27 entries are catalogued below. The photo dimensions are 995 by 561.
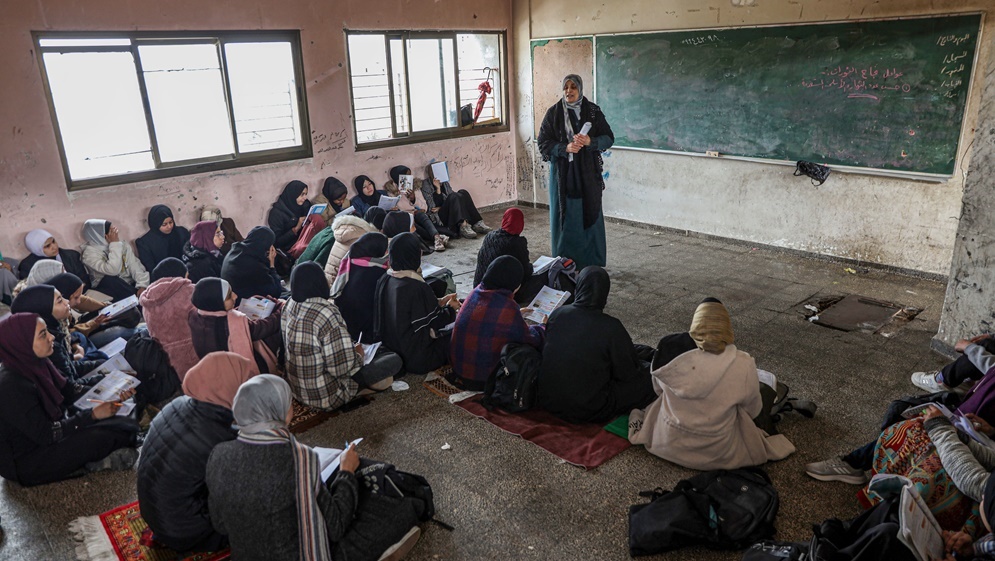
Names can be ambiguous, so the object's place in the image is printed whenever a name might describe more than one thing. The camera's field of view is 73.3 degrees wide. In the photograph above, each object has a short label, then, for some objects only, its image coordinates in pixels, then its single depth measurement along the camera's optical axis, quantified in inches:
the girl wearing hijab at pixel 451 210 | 314.8
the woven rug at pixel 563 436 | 135.5
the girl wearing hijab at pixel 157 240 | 241.9
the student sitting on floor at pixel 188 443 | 99.5
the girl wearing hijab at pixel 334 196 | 289.7
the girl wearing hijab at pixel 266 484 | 89.3
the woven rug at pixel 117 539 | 113.1
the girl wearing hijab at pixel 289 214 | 275.3
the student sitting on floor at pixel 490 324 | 153.5
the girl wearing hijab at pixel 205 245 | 231.5
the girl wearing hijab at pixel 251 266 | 181.2
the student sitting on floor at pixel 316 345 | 147.9
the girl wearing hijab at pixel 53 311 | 144.0
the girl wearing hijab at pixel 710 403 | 123.2
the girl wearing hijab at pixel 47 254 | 217.6
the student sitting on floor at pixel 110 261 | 224.1
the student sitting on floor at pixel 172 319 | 156.1
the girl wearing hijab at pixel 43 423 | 123.2
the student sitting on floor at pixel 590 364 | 138.4
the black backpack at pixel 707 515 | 108.3
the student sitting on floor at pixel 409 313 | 164.2
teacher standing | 231.6
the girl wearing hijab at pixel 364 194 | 292.4
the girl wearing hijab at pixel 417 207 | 299.1
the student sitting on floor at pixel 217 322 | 149.0
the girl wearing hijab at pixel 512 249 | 185.9
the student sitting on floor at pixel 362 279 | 176.6
